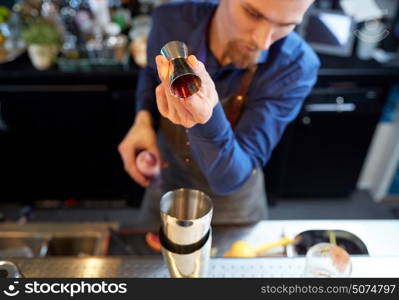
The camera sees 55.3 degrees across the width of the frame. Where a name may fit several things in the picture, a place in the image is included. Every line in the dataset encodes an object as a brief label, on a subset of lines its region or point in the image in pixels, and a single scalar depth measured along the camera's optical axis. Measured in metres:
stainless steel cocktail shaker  0.60
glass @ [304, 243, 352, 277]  0.68
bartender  0.71
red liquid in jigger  0.48
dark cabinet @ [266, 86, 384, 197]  1.90
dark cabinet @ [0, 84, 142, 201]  1.87
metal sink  1.04
